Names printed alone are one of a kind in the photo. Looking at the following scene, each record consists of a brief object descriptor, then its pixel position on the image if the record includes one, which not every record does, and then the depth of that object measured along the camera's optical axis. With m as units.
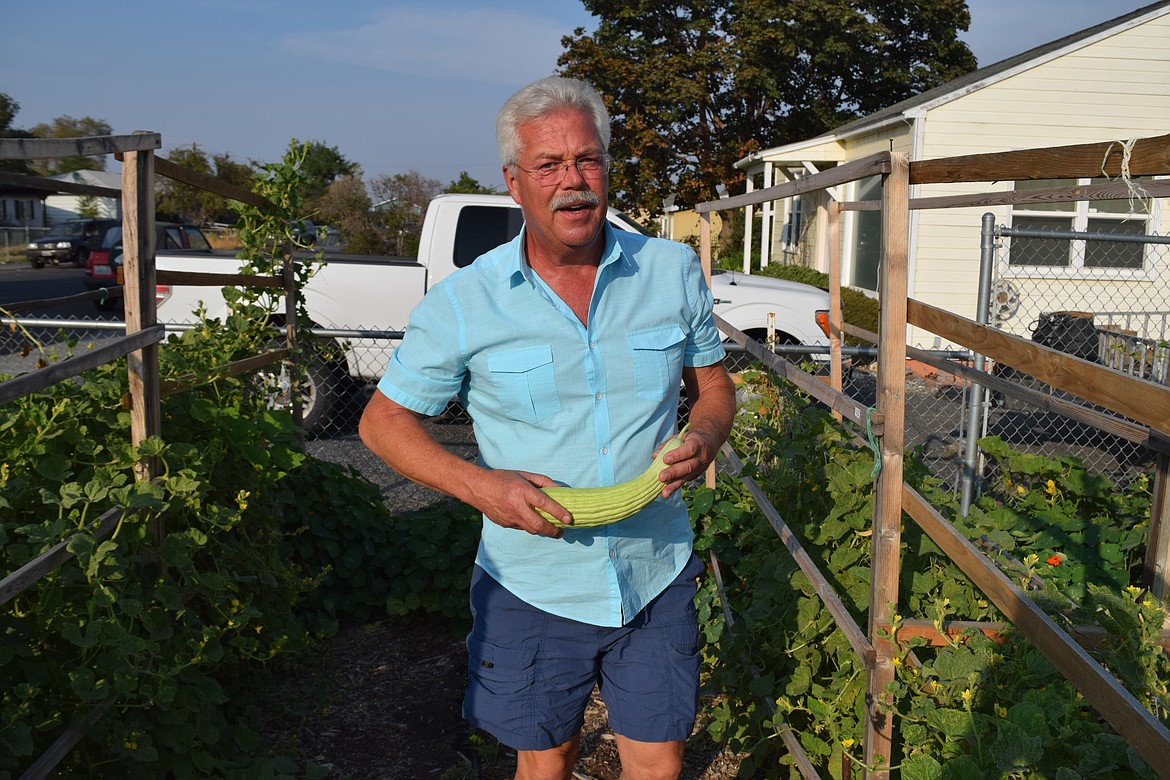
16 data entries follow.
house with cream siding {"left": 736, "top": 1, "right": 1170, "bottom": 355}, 13.44
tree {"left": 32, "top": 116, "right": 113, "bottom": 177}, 52.51
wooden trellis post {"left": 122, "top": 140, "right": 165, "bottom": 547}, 2.97
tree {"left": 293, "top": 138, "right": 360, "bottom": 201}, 65.75
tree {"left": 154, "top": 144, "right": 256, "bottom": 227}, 39.83
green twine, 2.24
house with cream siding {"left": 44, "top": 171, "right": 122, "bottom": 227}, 41.18
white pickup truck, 8.13
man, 2.31
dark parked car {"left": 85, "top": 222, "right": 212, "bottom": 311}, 16.69
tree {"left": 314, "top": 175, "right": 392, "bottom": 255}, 27.06
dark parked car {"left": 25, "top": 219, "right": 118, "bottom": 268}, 27.84
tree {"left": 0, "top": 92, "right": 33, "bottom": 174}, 45.03
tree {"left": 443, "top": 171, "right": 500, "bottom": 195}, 31.47
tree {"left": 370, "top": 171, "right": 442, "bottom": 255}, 27.47
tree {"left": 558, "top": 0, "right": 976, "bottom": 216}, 28.45
